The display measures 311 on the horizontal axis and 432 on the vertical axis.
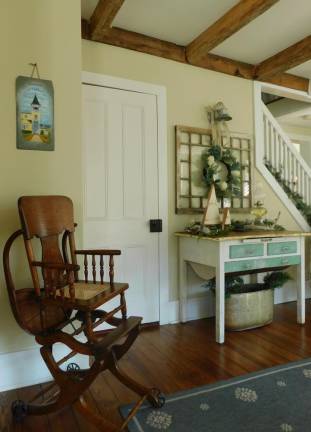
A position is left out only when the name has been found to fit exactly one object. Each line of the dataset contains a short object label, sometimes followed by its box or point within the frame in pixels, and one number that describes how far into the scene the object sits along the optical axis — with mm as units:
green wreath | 3098
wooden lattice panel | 3049
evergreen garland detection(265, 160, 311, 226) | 3759
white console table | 2525
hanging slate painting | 1947
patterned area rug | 1531
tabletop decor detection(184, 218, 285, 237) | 2646
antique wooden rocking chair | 1481
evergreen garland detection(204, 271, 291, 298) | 2824
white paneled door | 2688
